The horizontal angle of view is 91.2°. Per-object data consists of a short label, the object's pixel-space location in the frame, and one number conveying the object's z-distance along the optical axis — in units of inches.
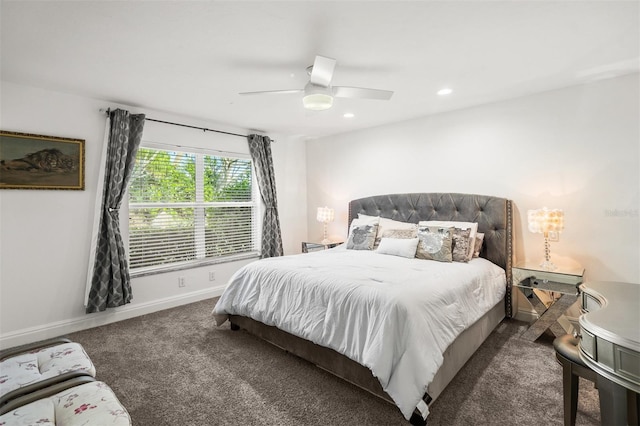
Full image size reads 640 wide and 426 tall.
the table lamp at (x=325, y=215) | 193.0
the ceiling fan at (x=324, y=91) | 88.3
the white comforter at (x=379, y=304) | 72.1
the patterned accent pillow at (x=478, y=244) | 135.3
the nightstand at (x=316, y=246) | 187.6
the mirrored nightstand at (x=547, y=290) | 110.6
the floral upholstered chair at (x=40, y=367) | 56.3
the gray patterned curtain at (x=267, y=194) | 189.9
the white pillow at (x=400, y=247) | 131.0
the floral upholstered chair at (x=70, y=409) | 47.5
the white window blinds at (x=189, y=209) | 151.3
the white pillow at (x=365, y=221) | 163.8
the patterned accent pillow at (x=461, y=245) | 125.3
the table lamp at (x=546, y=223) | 116.1
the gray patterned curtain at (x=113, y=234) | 130.5
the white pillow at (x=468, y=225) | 129.2
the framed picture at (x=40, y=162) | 113.5
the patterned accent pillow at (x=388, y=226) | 154.8
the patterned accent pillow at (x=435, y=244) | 124.9
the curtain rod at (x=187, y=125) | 134.6
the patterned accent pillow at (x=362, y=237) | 153.8
